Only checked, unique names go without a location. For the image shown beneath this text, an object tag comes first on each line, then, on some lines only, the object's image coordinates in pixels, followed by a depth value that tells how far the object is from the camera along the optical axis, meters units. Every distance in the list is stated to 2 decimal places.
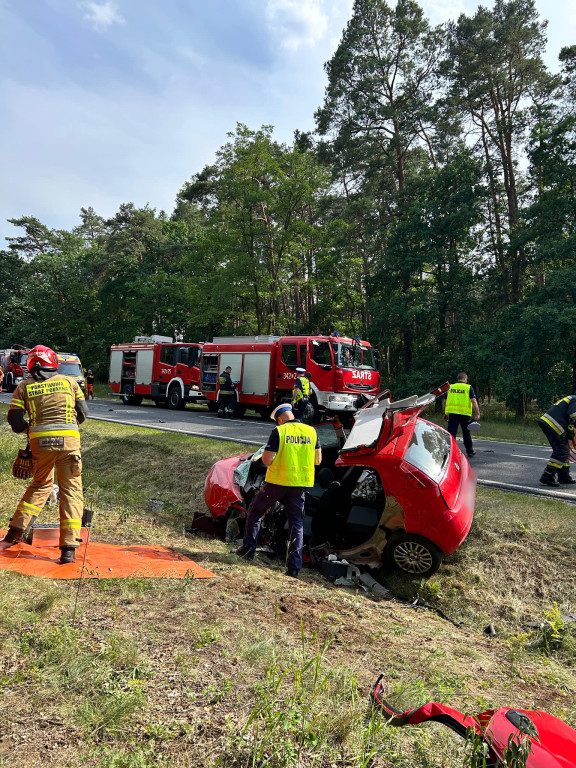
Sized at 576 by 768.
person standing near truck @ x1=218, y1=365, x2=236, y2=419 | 17.47
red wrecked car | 4.62
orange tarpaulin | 4.00
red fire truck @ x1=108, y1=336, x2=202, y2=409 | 20.00
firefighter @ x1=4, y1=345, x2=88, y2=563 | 4.43
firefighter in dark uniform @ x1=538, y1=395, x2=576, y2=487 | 7.40
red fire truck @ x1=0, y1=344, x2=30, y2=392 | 28.81
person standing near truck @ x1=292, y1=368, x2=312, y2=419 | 12.01
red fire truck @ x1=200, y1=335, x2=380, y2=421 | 14.65
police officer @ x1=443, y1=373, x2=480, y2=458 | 9.61
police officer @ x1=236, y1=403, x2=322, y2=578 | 4.91
